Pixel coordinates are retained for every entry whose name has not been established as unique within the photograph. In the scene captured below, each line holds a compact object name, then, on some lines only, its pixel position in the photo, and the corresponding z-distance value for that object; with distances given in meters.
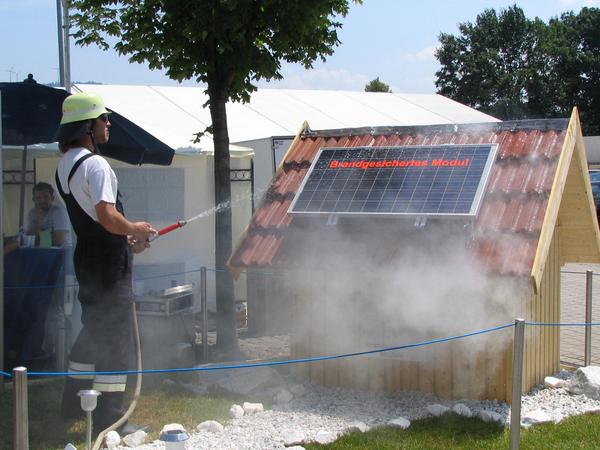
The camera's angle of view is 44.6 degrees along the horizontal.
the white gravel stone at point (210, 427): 5.29
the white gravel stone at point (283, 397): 6.01
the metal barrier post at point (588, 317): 7.12
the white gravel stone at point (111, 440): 4.93
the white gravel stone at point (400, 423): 5.27
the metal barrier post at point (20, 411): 3.25
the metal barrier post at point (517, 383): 4.21
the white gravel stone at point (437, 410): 5.56
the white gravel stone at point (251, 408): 5.72
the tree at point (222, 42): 7.03
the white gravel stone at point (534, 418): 5.38
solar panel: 5.82
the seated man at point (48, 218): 7.27
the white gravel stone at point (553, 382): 6.24
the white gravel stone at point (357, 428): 5.21
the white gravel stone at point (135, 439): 4.99
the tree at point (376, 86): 56.92
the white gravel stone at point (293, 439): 4.98
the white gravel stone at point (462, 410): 5.49
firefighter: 4.94
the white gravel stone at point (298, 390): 6.22
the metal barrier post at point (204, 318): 7.52
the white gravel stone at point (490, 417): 5.32
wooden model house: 5.62
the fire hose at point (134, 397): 4.90
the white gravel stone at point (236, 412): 5.62
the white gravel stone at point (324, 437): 4.98
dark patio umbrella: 7.20
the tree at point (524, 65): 63.00
